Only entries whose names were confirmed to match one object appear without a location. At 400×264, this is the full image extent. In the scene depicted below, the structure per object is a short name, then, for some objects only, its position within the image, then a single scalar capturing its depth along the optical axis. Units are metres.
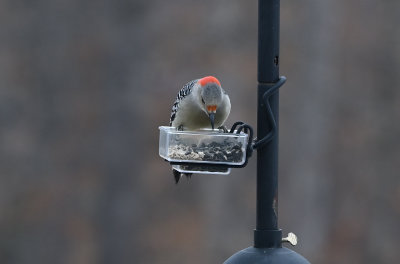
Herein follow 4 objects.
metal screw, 11.53
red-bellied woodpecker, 12.52
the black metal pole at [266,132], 11.02
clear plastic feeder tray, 11.12
